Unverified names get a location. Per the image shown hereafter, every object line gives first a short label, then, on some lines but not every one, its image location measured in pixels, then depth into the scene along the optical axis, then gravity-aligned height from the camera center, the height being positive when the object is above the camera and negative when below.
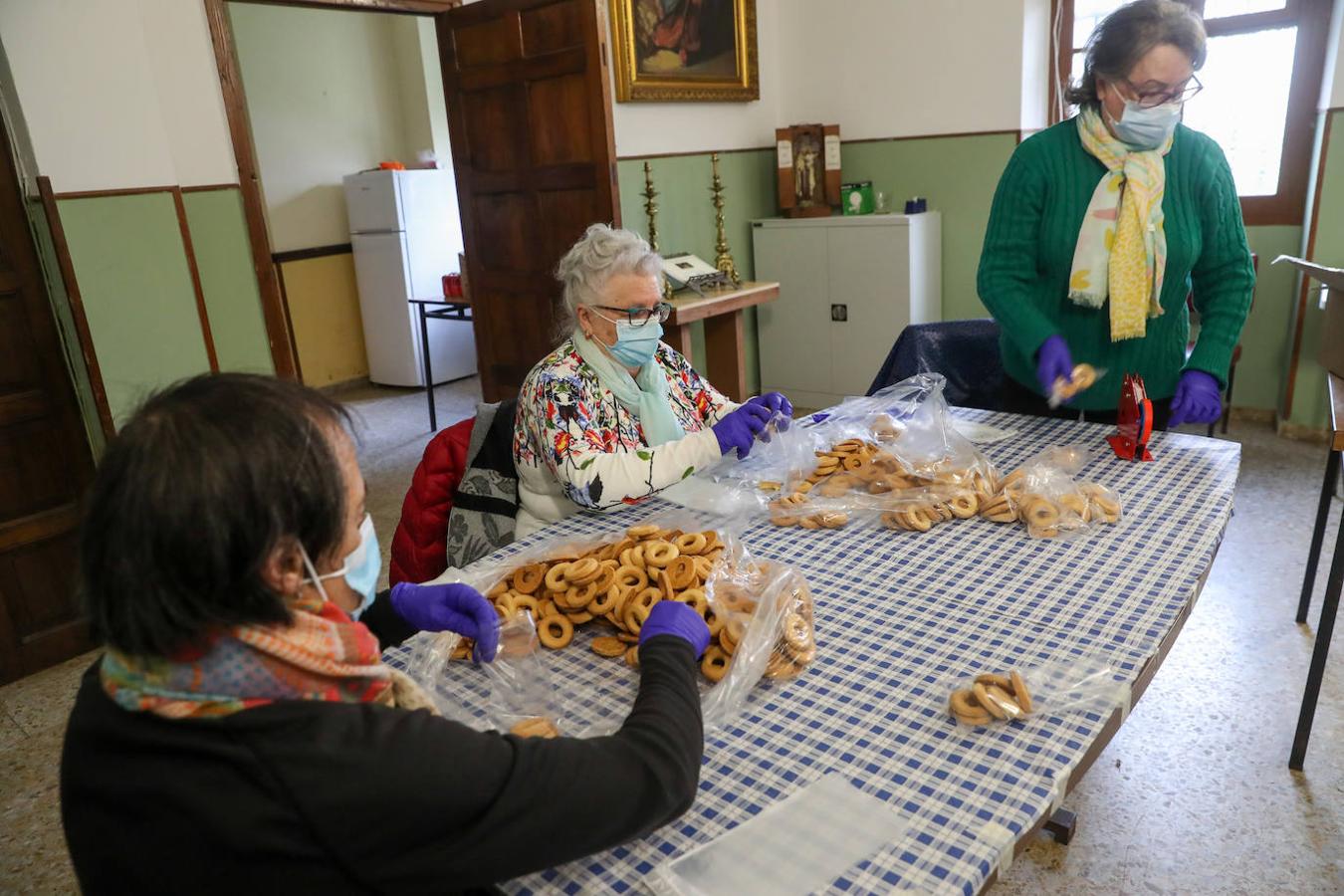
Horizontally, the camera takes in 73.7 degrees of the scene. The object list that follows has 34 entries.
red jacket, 1.94 -0.66
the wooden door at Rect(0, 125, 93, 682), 2.71 -0.74
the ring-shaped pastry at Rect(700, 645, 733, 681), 1.14 -0.60
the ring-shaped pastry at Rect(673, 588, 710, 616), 1.23 -0.56
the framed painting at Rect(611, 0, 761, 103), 4.40 +0.62
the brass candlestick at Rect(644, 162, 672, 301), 4.56 -0.12
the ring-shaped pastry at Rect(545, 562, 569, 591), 1.33 -0.57
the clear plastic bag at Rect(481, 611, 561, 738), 1.09 -0.62
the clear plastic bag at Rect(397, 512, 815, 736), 1.13 -0.58
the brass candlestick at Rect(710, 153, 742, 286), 4.89 -0.36
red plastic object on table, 1.83 -0.55
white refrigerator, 6.01 -0.40
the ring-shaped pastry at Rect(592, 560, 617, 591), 1.31 -0.56
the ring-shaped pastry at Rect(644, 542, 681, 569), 1.33 -0.54
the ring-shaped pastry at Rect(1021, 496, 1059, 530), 1.53 -0.60
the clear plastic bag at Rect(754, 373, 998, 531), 1.63 -0.58
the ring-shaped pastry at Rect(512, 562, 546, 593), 1.36 -0.57
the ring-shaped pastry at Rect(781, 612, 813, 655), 1.18 -0.60
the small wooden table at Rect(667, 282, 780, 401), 4.26 -0.79
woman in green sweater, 1.89 -0.19
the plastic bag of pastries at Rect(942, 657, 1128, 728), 1.04 -0.62
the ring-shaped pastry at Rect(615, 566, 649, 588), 1.31 -0.56
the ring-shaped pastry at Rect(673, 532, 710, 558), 1.38 -0.55
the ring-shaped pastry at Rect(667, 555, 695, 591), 1.28 -0.55
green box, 4.93 -0.18
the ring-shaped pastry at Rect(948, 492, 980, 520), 1.61 -0.60
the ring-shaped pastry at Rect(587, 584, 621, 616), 1.28 -0.58
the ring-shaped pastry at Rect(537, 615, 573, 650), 1.27 -0.61
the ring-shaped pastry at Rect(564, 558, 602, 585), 1.33 -0.55
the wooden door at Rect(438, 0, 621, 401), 3.62 +0.14
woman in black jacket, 0.69 -0.40
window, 4.04 +0.18
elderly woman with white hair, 1.78 -0.47
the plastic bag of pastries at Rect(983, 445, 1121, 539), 1.54 -0.59
